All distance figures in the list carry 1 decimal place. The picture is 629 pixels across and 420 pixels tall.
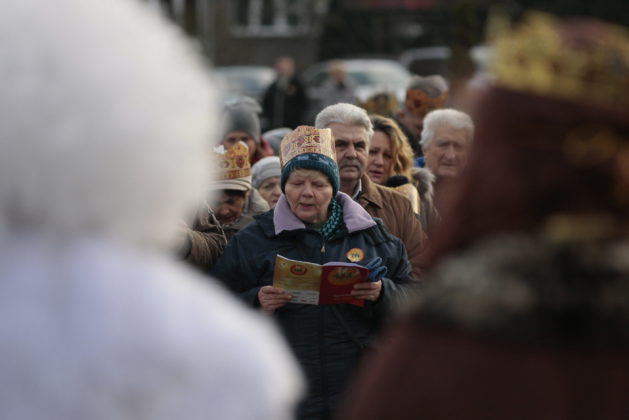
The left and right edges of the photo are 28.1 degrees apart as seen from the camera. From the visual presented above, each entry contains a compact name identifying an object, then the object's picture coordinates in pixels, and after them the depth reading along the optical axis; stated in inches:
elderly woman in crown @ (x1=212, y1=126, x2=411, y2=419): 218.7
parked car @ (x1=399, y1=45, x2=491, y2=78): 963.7
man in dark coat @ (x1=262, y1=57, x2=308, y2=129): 824.3
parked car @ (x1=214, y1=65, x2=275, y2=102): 1152.8
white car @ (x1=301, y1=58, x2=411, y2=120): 1083.3
